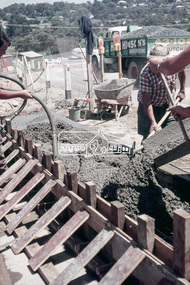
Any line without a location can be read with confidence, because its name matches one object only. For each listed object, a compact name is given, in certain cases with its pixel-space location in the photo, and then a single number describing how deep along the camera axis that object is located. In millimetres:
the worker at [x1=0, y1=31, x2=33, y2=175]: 3497
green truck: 13664
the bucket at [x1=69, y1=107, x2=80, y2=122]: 9922
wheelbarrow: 9875
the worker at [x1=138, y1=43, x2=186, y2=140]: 3992
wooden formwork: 2062
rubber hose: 3978
